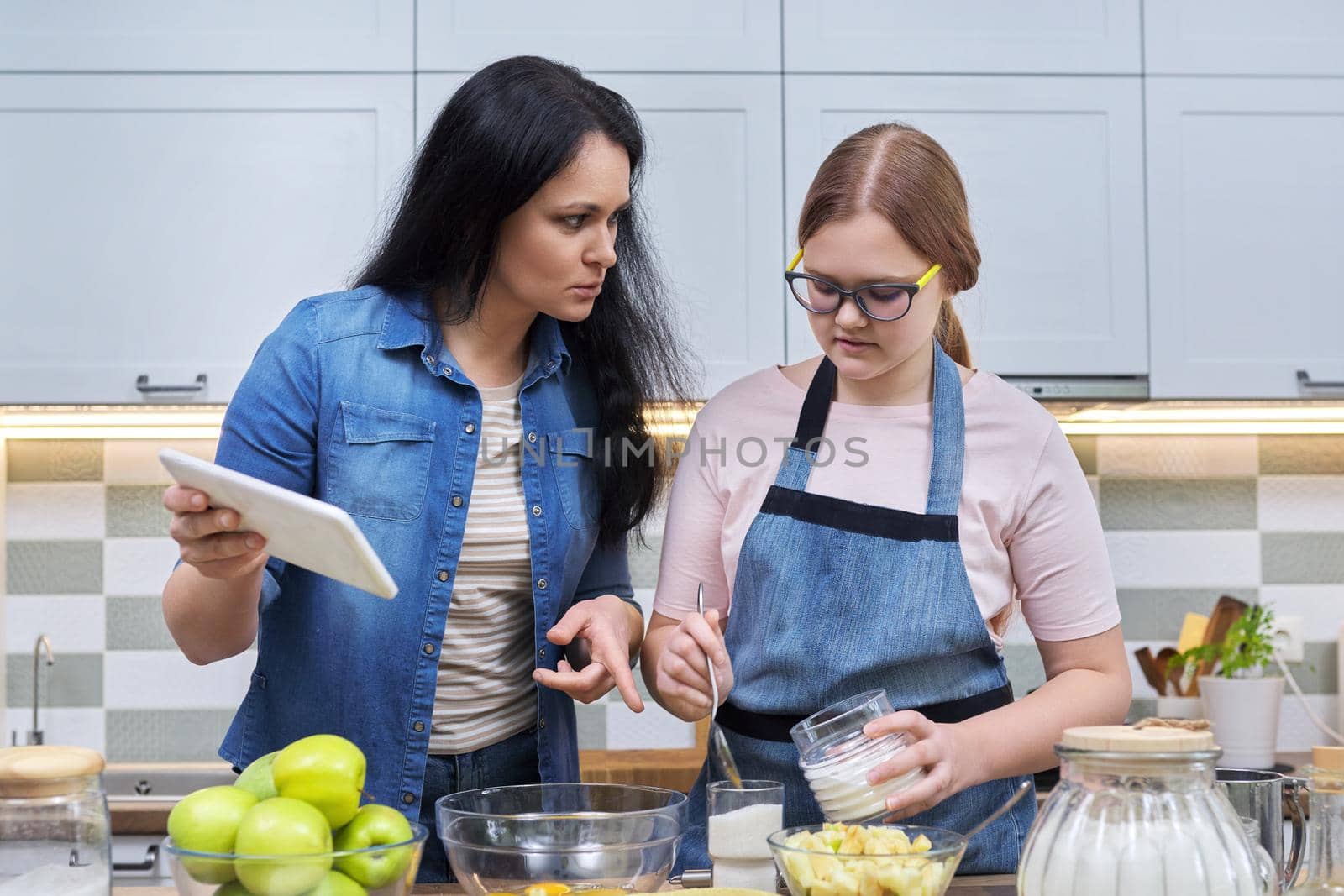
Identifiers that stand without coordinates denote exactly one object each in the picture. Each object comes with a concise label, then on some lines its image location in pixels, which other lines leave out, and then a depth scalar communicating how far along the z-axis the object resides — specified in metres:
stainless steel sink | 2.38
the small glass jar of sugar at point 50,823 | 0.83
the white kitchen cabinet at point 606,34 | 2.34
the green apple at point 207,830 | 0.82
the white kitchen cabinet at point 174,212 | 2.30
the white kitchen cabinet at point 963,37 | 2.38
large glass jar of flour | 0.77
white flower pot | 2.46
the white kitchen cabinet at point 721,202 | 2.37
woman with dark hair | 1.33
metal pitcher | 0.92
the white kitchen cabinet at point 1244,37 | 2.41
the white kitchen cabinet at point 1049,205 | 2.39
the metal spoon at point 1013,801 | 0.88
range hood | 2.38
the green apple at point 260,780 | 0.87
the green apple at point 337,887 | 0.81
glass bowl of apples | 0.80
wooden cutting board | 2.61
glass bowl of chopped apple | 0.85
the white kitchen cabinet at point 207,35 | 2.32
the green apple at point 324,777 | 0.85
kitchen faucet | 2.55
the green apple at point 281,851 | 0.80
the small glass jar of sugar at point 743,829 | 0.96
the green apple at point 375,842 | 0.82
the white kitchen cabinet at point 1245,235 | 2.40
